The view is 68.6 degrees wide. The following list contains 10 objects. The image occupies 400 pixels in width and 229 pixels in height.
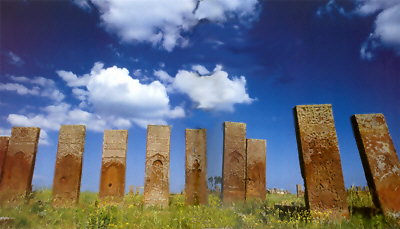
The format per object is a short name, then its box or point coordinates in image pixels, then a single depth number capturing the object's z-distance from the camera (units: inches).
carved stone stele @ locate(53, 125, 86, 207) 349.1
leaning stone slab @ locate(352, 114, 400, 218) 249.4
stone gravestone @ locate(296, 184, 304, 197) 640.6
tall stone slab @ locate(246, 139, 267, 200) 412.5
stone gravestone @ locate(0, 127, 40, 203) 352.8
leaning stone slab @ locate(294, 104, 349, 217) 248.2
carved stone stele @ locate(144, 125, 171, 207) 349.7
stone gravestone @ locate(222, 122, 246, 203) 386.3
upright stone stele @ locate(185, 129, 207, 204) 356.5
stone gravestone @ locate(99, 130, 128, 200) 356.8
